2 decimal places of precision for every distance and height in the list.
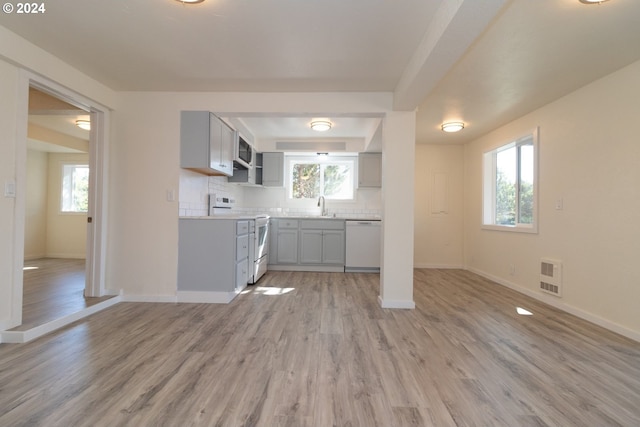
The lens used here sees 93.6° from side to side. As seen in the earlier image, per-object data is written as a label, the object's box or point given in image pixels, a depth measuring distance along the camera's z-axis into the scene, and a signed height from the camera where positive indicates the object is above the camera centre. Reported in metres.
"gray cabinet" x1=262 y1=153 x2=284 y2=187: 5.46 +0.84
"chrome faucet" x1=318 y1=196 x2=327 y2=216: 5.65 +0.19
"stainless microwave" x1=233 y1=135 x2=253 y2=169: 4.11 +0.90
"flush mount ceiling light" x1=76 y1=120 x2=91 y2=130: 4.31 +1.28
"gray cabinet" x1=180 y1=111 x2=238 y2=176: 3.23 +0.79
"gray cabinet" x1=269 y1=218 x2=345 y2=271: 4.99 -0.50
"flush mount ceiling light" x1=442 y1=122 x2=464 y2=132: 4.09 +1.25
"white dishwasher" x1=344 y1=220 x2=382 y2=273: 4.93 -0.47
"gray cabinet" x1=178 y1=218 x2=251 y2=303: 3.23 -0.52
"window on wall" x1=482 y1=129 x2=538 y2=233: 3.80 +0.46
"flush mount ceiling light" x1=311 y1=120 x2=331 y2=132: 4.23 +1.29
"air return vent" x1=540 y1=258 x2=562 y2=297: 3.21 -0.64
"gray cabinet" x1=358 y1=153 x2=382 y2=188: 5.36 +0.84
